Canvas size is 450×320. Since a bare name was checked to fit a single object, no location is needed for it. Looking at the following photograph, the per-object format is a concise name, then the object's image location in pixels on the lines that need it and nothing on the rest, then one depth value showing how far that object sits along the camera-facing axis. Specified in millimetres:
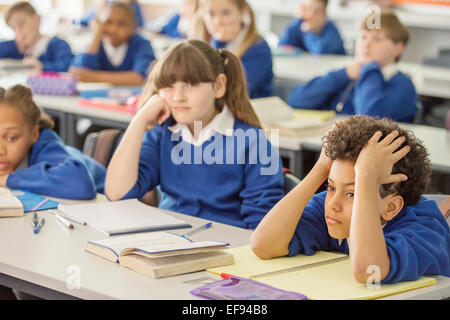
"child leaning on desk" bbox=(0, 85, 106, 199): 2221
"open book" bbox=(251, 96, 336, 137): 3129
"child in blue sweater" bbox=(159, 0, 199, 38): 6700
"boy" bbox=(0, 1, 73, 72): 4867
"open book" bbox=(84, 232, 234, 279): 1535
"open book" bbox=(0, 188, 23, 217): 1971
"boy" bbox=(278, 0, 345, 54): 6523
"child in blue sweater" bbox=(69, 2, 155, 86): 4531
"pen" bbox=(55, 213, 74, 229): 1900
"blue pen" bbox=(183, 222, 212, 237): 1879
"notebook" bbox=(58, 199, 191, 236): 1878
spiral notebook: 1444
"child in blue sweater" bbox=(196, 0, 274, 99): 3902
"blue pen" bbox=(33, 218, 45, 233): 1853
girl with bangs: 2201
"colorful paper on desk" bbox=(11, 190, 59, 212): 2074
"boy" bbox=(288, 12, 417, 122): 3537
